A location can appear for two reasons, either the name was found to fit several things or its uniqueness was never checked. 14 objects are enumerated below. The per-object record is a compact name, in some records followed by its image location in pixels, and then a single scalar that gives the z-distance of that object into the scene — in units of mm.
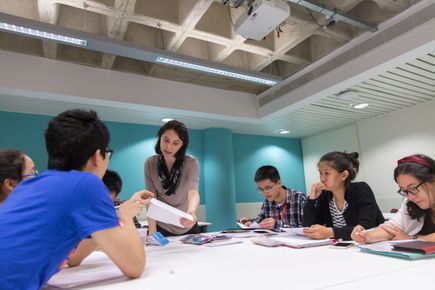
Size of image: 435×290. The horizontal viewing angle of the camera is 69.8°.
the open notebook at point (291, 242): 1462
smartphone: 1399
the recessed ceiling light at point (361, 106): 4862
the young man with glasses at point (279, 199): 2611
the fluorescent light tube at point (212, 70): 3496
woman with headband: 1510
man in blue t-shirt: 821
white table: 860
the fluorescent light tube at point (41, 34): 2727
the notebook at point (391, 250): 1078
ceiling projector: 2572
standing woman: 2211
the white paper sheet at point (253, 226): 2393
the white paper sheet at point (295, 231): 1723
